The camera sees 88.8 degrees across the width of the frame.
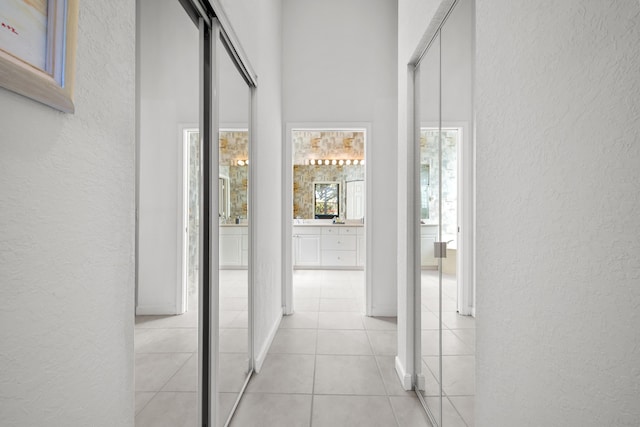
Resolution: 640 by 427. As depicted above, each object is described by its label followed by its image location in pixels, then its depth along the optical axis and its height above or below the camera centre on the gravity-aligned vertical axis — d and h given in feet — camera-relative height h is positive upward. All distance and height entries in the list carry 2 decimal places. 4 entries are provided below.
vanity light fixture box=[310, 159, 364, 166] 24.05 +3.93
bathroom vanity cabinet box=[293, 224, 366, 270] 20.88 -1.91
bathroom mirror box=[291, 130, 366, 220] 23.99 +3.42
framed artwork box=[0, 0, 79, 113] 1.48 +0.83
